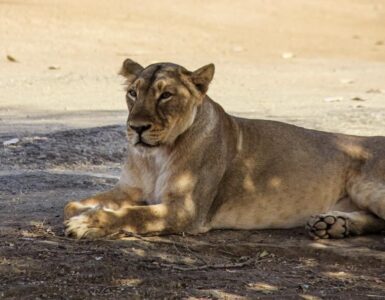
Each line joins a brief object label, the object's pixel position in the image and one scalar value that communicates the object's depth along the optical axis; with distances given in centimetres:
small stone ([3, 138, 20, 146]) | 1702
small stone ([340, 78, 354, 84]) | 3319
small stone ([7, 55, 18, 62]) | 3444
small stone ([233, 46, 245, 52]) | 4153
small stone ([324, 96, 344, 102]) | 2773
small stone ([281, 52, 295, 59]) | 4084
